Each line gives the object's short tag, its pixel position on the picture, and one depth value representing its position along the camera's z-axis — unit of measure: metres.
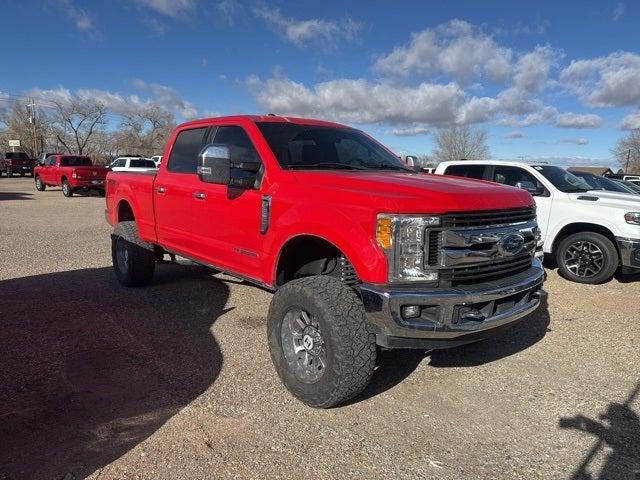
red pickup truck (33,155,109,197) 22.08
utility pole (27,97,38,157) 73.09
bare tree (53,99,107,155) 68.88
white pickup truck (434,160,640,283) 6.86
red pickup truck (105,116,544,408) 3.06
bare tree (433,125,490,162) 57.12
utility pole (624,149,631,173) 80.85
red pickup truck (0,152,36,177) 40.28
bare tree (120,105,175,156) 79.00
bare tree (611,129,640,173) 78.89
